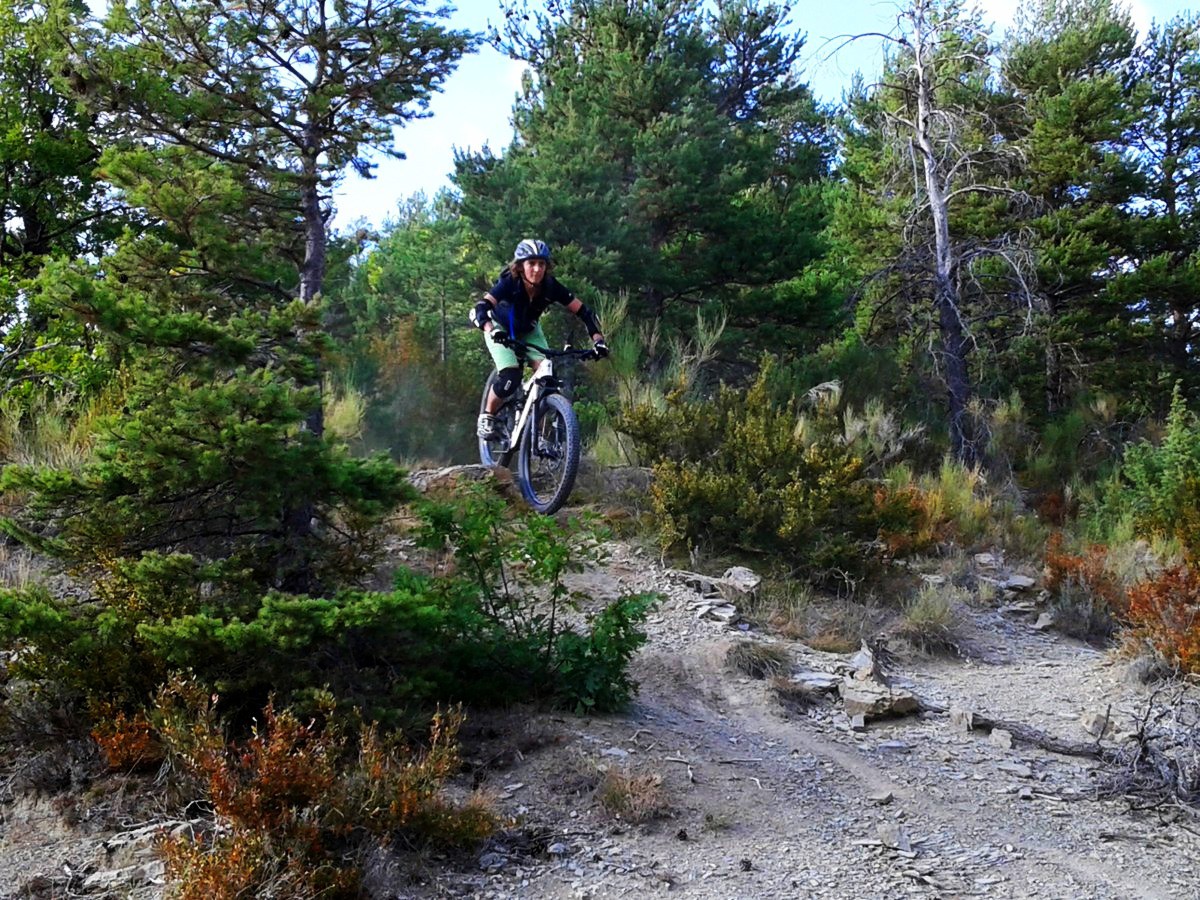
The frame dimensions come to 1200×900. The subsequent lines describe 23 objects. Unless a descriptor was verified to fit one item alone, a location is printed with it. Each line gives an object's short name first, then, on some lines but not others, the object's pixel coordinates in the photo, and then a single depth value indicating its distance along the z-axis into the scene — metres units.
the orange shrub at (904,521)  9.59
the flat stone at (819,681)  7.12
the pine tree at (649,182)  13.80
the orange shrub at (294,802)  4.01
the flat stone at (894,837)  5.00
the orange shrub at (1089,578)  9.70
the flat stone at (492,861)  4.59
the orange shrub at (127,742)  4.80
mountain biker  8.20
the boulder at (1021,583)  10.29
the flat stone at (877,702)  6.78
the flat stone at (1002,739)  6.48
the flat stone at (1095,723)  6.75
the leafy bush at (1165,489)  10.91
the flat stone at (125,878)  4.27
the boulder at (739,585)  8.64
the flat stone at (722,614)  8.15
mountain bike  8.05
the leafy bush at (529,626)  5.82
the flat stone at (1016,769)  6.04
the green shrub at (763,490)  9.21
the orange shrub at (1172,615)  7.56
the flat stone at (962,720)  6.66
